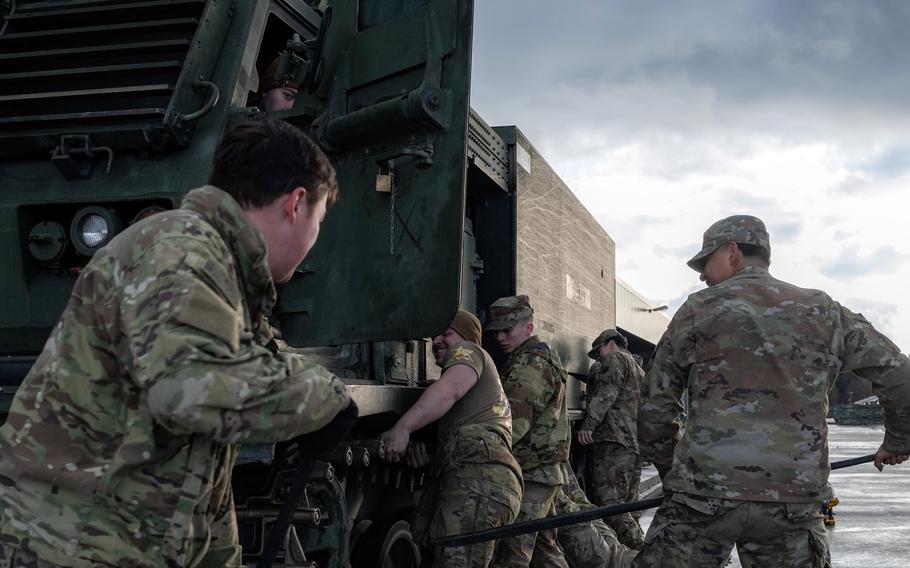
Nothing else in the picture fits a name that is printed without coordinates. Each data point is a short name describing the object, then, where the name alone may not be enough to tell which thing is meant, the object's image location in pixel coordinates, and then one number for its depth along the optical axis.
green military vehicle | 3.82
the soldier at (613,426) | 9.64
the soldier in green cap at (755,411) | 3.90
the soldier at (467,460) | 4.80
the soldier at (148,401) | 1.72
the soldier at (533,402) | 5.93
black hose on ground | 4.46
